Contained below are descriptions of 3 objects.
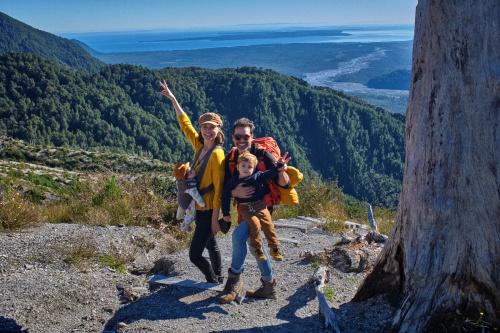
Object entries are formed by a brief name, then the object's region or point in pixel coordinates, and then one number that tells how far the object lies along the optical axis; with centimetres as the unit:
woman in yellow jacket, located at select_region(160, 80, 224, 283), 467
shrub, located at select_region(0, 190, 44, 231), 715
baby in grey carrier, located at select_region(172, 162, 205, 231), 469
